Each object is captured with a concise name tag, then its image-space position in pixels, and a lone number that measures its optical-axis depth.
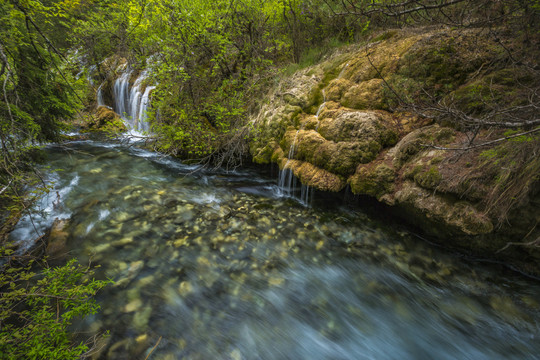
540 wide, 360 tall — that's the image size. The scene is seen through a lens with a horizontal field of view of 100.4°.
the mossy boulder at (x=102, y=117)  11.59
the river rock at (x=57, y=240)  3.46
